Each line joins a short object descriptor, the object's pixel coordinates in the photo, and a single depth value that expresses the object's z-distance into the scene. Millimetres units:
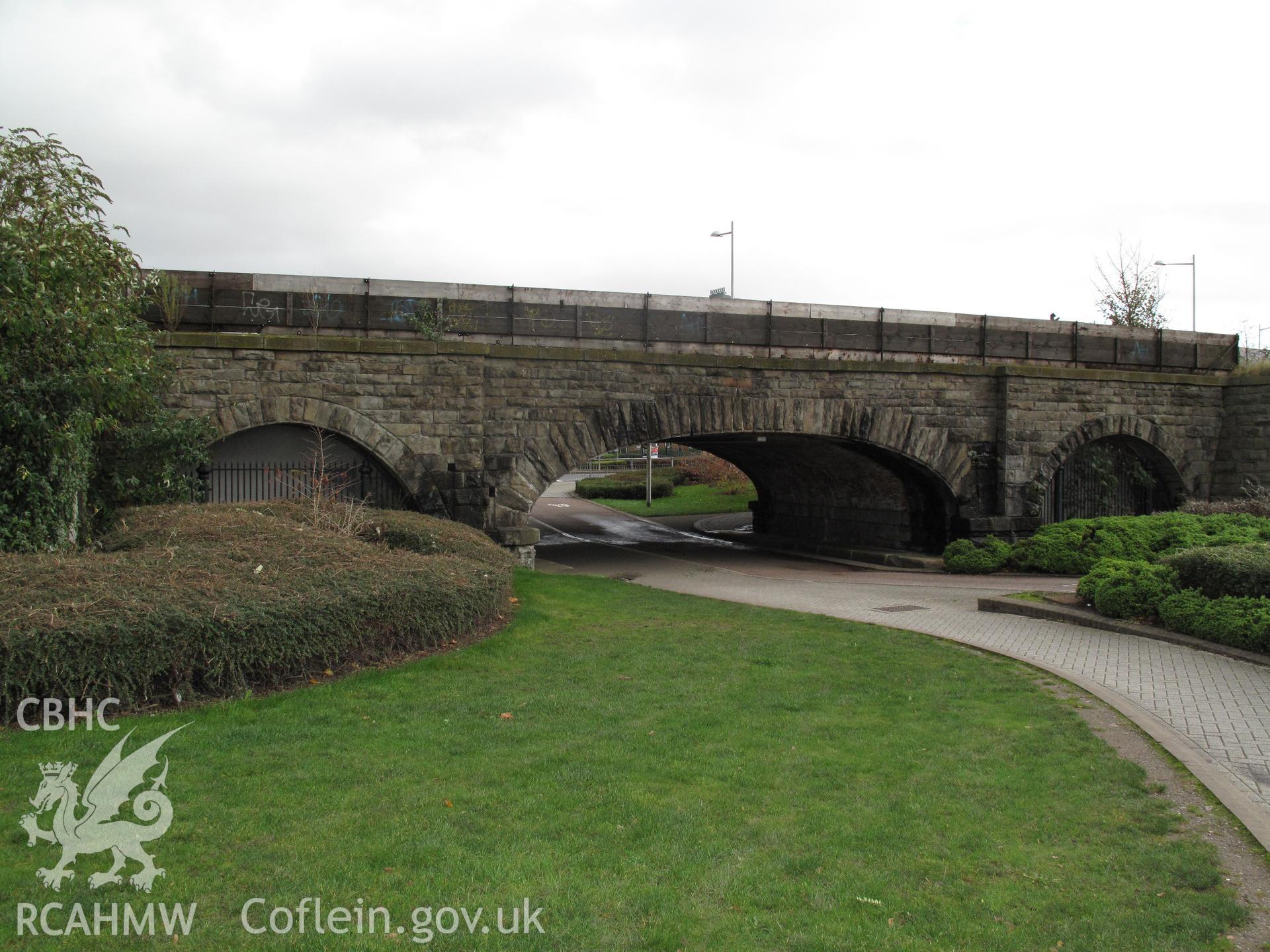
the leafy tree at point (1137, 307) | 34469
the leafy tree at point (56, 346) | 9016
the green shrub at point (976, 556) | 18000
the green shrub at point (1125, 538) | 14562
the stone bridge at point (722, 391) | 14961
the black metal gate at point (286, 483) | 15570
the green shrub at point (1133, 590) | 11078
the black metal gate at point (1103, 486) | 21188
